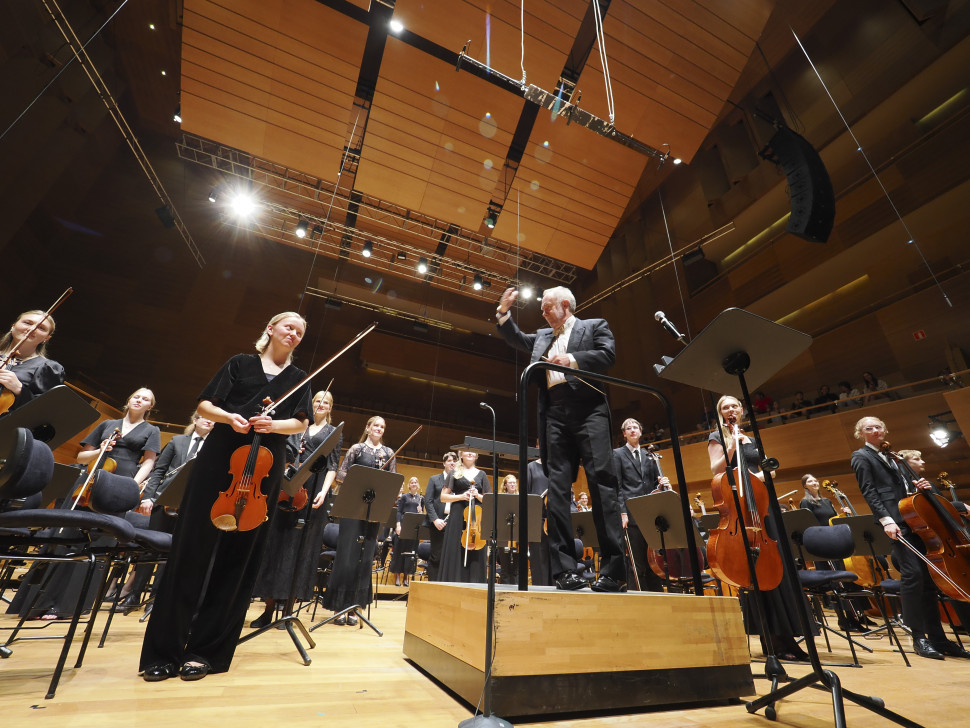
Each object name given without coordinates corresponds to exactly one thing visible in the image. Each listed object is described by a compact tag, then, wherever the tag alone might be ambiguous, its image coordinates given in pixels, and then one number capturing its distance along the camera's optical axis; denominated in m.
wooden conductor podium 1.29
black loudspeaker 5.20
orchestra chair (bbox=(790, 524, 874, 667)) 2.61
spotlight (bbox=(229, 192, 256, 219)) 7.55
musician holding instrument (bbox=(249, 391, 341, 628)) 2.95
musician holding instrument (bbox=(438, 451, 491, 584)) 4.28
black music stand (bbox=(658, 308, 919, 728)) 1.39
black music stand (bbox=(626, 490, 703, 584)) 2.81
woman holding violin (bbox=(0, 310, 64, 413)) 2.14
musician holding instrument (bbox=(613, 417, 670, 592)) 3.73
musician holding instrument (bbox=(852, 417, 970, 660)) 2.77
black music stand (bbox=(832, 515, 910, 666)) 3.39
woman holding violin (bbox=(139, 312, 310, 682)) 1.57
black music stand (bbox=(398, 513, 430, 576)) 5.57
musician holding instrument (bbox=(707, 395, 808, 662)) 2.07
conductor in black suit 1.87
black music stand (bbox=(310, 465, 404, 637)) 3.16
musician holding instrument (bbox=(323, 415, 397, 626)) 3.54
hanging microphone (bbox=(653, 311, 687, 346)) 2.00
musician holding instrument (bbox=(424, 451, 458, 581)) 4.74
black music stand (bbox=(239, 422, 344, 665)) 2.08
